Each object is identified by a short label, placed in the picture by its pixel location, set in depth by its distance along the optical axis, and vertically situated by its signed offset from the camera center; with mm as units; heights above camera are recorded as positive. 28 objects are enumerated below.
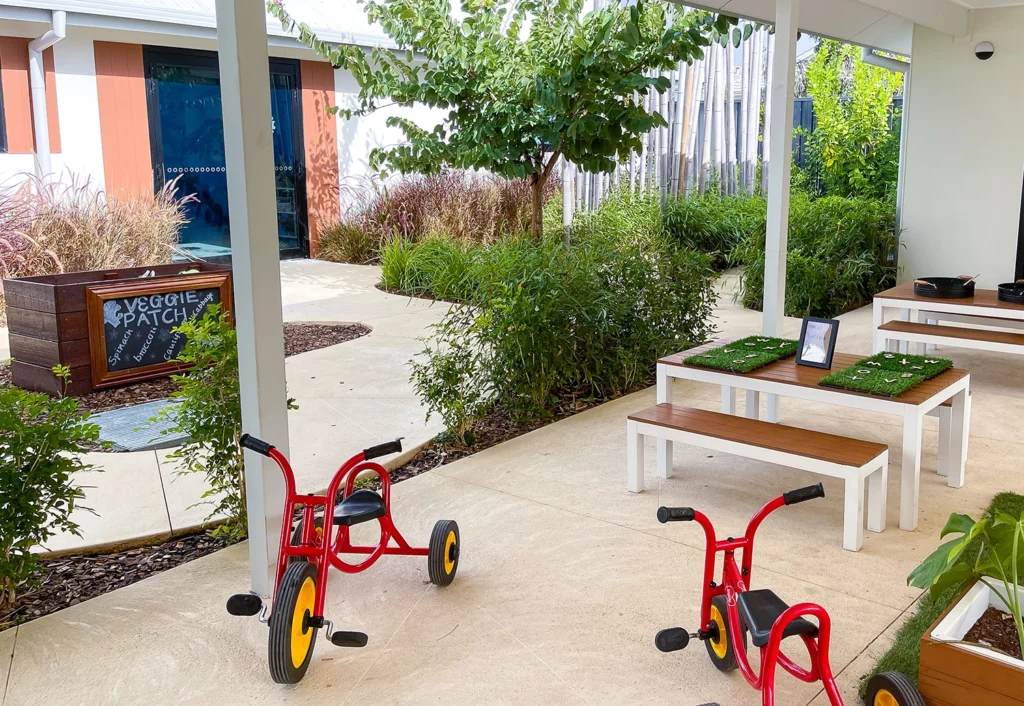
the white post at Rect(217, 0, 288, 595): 2787 -165
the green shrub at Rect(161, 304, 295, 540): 3461 -747
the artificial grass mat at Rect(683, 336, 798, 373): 4316 -753
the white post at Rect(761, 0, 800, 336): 5250 +183
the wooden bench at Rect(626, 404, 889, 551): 3455 -974
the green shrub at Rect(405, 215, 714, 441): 4941 -725
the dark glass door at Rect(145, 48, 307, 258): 10609 +898
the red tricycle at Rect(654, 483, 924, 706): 2129 -1056
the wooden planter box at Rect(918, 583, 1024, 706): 2066 -1080
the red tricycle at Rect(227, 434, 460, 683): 2557 -1094
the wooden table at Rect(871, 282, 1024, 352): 5730 -737
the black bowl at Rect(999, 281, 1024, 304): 5969 -634
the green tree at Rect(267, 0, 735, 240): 6324 +921
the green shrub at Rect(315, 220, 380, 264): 11438 -486
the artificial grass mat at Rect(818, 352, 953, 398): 3861 -772
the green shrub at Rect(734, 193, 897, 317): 8258 -565
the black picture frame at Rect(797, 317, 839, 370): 4273 -678
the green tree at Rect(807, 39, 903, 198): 11945 +790
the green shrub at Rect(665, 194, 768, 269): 10586 -272
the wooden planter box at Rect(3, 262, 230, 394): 5438 -719
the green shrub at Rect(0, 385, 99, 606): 2916 -837
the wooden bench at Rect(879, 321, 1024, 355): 5645 -874
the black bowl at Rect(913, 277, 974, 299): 6242 -629
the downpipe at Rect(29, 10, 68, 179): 9195 +1046
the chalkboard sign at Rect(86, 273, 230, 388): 5621 -701
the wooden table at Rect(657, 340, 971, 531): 3668 -841
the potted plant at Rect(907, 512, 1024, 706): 2086 -1040
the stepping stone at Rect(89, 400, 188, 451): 4777 -1178
